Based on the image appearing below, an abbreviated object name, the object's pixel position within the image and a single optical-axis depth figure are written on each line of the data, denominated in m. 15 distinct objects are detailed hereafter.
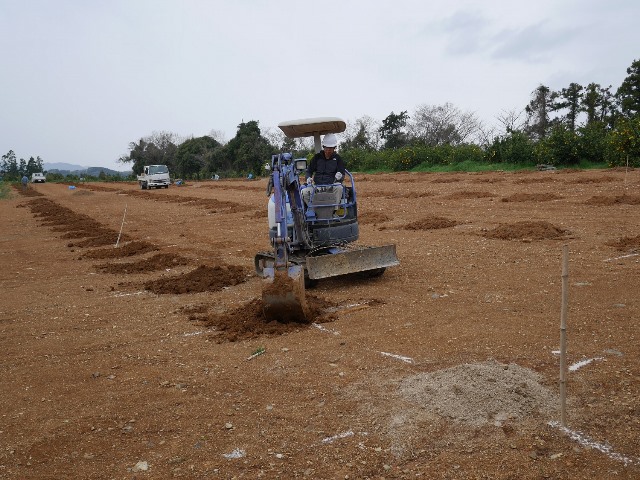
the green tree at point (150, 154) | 85.75
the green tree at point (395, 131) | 59.98
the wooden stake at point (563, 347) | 4.15
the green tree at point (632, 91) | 39.41
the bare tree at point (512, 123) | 51.25
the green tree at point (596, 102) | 44.94
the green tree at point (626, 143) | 24.89
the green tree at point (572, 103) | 46.38
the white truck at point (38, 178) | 85.78
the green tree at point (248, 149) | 58.78
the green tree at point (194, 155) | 72.12
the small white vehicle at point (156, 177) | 49.62
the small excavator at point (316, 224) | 8.49
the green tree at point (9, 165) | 110.18
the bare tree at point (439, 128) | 63.22
